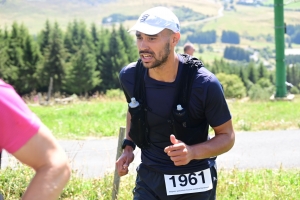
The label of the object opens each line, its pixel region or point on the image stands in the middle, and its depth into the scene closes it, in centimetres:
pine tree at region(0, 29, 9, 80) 7143
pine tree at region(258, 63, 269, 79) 13138
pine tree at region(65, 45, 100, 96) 8556
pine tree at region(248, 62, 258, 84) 12775
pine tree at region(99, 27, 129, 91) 9494
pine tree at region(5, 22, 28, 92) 7712
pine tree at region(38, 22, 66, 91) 8044
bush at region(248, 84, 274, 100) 9050
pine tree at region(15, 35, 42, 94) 8019
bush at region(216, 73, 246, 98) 10106
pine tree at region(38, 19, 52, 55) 8719
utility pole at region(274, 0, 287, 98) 2148
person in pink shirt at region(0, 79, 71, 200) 202
